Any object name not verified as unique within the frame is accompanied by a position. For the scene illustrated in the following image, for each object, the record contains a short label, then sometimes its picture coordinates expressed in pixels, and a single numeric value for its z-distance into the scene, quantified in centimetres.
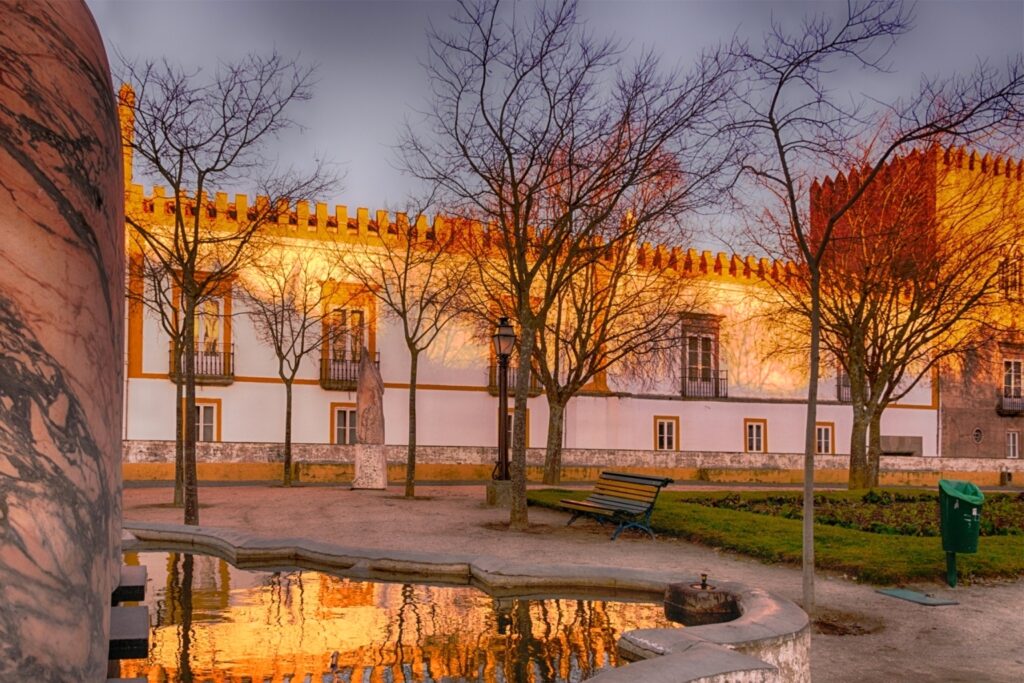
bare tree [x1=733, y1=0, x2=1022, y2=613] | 698
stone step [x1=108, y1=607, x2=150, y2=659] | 265
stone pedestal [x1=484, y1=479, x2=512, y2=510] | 1677
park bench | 1202
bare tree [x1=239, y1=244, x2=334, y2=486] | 2803
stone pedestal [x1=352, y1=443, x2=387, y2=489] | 2147
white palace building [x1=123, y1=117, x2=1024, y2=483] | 2758
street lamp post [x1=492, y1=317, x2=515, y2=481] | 1609
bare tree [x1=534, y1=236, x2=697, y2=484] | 2441
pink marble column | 155
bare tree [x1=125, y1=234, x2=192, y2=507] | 1689
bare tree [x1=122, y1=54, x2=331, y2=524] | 1219
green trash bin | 840
